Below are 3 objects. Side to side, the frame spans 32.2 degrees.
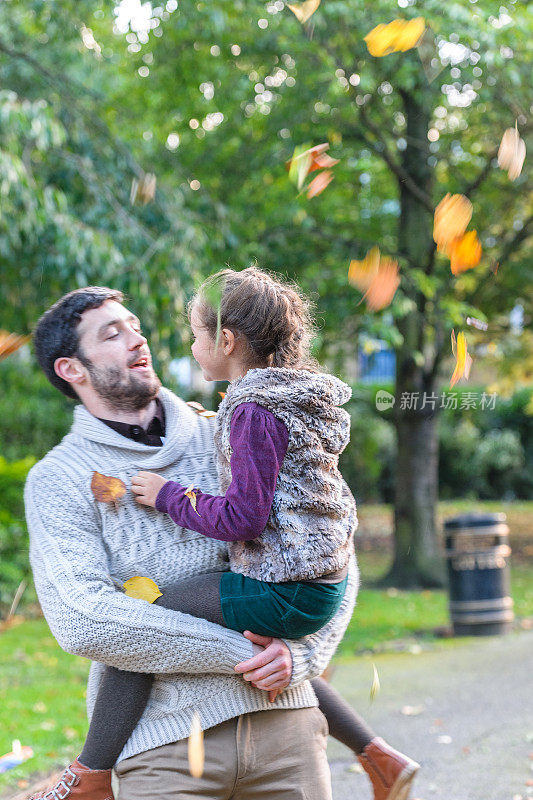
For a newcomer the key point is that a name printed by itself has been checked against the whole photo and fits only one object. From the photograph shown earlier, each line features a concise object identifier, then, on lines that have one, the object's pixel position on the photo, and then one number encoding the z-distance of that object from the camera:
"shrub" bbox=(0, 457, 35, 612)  8.99
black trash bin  8.22
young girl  2.18
